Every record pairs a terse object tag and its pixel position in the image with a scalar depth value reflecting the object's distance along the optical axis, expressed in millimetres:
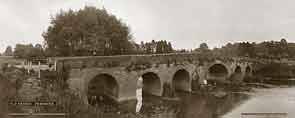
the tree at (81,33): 27547
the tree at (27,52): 29023
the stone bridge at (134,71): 18531
